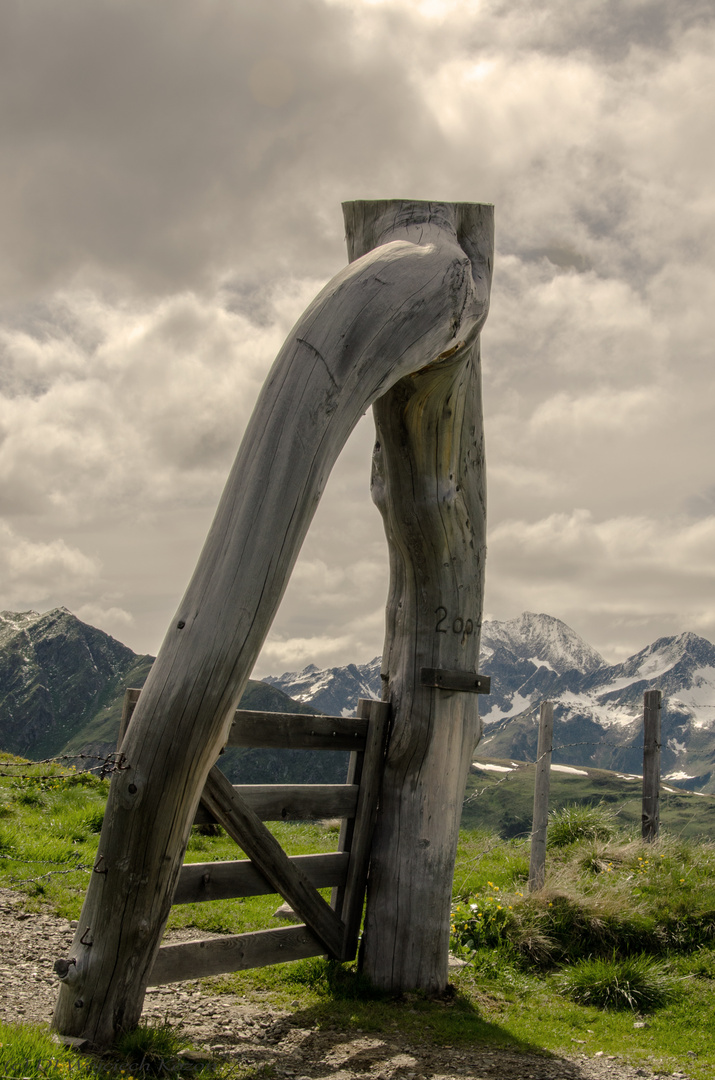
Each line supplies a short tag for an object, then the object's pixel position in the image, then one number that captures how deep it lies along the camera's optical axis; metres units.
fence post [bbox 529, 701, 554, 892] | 8.98
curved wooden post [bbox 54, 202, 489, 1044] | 3.50
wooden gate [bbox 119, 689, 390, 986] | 4.80
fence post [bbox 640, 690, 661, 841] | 11.21
